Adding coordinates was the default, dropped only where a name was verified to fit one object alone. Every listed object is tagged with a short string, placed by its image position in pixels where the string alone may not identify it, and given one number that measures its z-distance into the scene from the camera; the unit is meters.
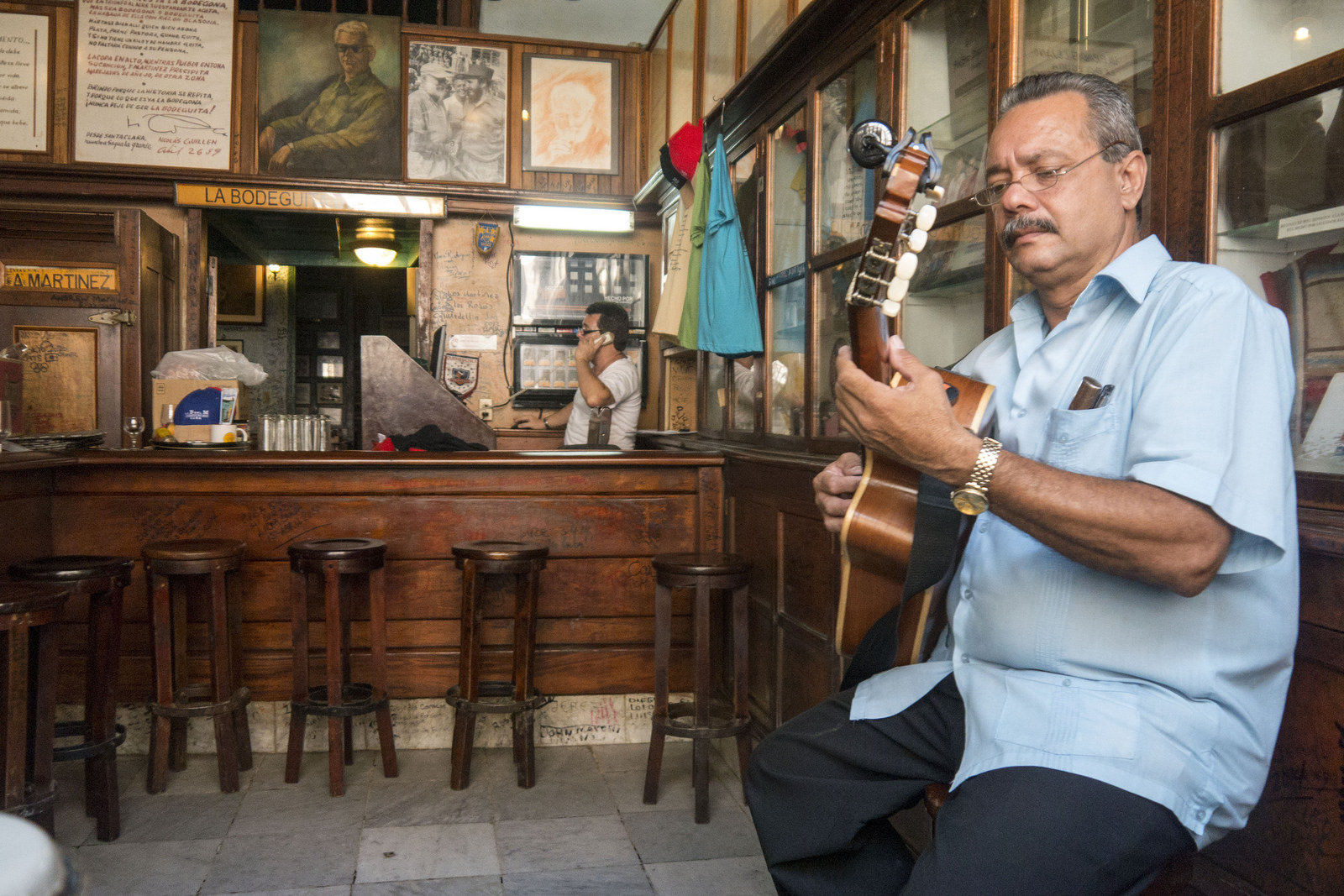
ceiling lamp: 6.82
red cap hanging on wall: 4.28
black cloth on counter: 4.25
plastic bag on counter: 4.68
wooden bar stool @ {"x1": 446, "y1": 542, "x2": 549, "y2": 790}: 3.13
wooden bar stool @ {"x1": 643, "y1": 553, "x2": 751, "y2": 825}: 2.93
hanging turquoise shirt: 3.71
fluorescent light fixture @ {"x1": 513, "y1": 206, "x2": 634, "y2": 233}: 6.16
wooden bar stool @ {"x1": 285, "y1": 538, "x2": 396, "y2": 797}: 3.07
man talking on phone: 4.91
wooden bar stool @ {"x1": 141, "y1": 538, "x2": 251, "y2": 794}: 3.02
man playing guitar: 1.13
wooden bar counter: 3.47
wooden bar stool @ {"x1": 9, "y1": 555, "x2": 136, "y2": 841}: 2.72
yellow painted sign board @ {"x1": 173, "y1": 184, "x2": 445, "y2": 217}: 5.85
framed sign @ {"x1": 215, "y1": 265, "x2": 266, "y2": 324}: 9.84
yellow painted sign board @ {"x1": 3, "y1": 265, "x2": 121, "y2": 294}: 5.47
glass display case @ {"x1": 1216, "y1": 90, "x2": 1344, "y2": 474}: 1.33
